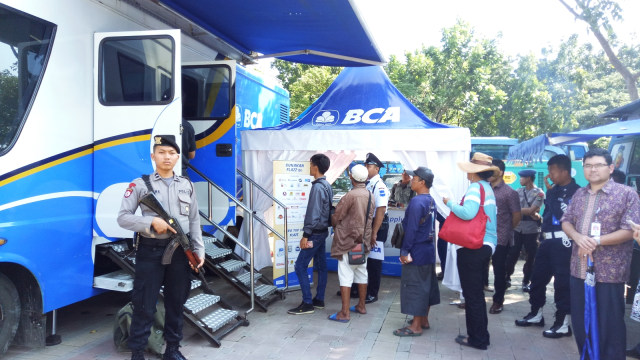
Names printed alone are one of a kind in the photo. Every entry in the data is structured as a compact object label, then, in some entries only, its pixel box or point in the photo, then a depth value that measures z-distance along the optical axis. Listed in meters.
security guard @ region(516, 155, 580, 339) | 4.44
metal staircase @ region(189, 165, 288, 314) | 4.99
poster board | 5.77
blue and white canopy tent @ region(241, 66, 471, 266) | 5.80
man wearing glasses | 3.13
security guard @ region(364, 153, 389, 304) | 5.44
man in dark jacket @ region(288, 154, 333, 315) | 5.01
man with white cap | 4.84
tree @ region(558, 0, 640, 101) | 8.09
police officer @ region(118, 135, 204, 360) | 3.31
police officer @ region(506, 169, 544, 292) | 6.22
